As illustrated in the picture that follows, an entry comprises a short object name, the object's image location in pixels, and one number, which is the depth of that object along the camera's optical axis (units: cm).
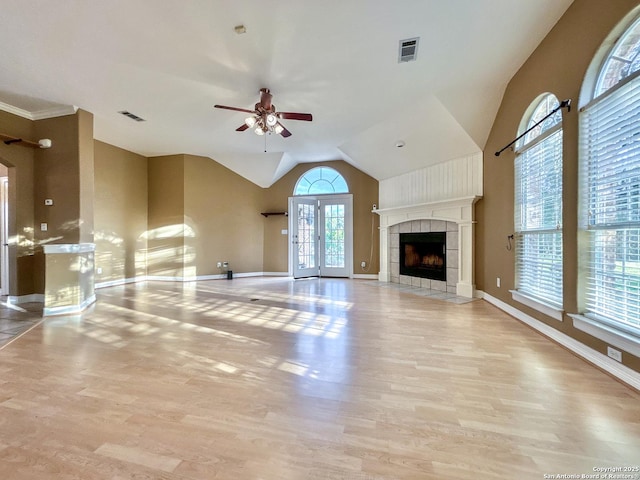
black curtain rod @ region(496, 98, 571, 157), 264
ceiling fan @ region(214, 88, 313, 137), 365
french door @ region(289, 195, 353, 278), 767
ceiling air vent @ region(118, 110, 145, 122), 459
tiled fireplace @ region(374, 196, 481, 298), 510
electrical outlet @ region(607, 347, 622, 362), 208
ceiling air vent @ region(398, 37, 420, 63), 297
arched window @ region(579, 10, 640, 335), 204
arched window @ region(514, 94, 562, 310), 295
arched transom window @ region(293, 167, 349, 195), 776
